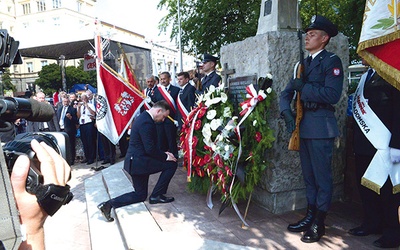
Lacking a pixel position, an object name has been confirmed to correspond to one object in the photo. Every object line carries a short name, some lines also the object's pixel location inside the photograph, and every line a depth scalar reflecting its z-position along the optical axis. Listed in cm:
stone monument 380
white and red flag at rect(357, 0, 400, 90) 234
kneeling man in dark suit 419
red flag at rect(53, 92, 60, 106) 1514
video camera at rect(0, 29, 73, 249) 102
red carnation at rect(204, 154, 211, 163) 398
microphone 128
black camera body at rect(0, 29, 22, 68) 123
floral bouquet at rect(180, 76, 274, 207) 361
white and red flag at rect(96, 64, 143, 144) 678
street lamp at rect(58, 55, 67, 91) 1395
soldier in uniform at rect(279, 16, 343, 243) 313
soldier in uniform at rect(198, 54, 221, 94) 536
